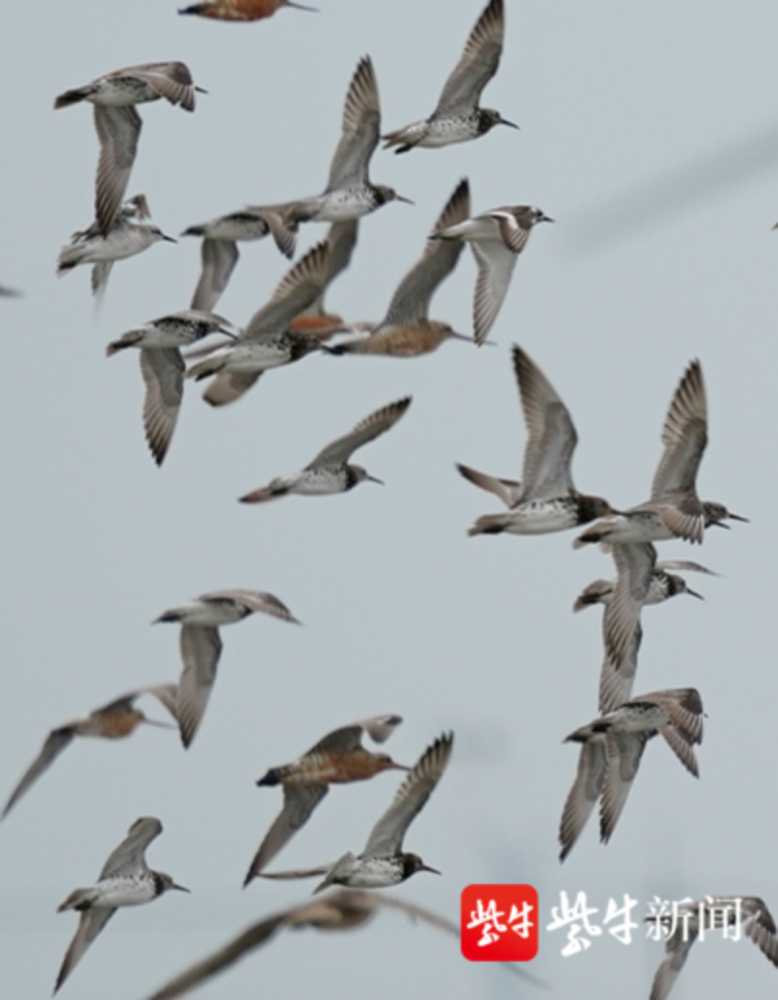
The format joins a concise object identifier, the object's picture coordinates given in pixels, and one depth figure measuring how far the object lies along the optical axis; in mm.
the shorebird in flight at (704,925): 18672
